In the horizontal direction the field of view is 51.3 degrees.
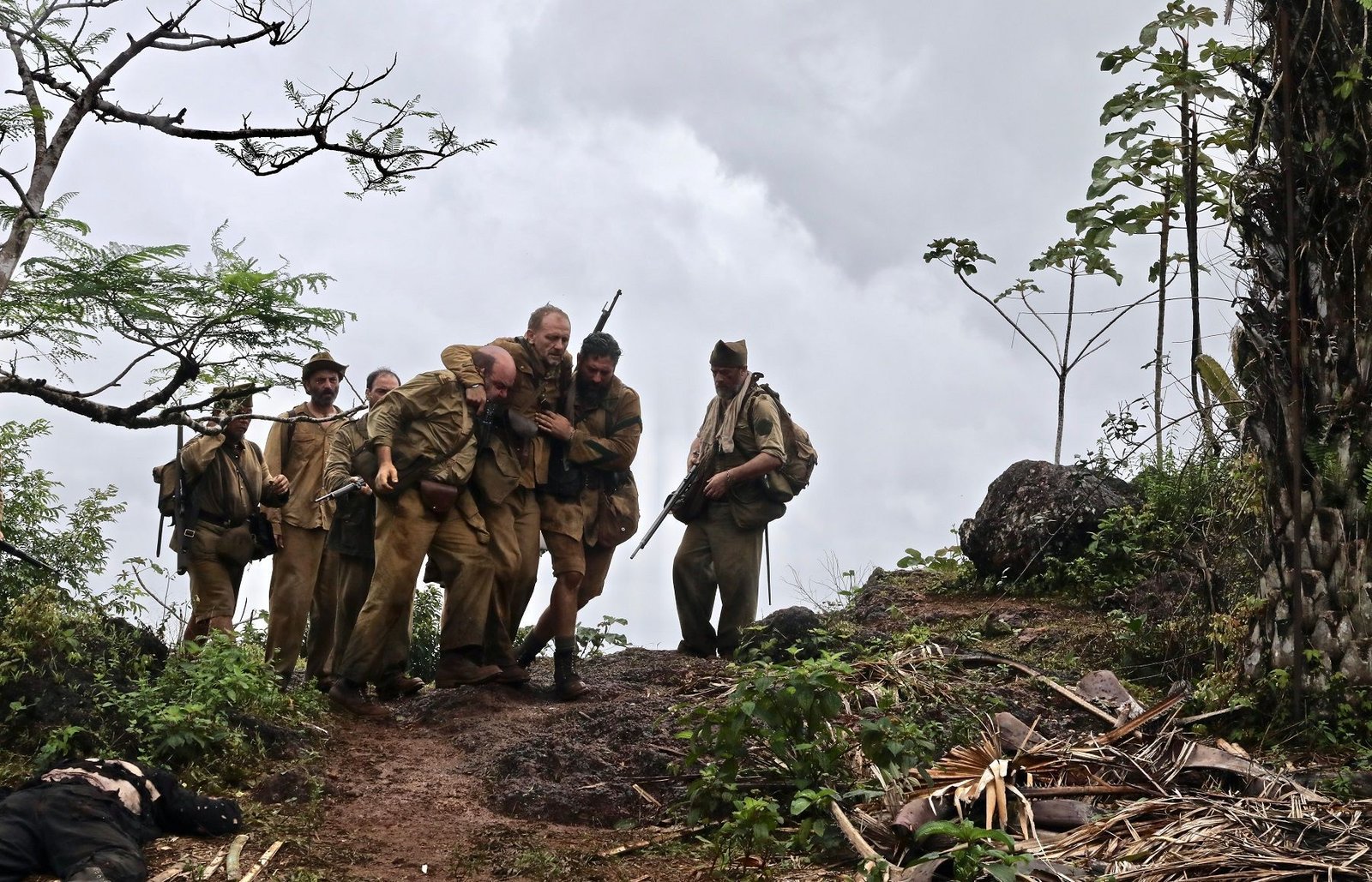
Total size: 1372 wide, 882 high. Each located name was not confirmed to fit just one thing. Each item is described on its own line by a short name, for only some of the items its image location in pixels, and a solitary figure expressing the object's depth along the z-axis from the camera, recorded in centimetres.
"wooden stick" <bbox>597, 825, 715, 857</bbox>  592
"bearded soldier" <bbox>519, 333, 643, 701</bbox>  916
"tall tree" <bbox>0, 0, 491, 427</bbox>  707
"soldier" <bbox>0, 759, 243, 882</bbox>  534
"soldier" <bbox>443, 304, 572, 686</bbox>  900
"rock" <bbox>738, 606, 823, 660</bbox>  905
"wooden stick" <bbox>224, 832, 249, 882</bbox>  554
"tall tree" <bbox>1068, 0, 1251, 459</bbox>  1037
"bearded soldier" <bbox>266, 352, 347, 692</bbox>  998
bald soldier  865
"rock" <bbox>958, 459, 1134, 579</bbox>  1185
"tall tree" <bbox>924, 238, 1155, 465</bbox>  1395
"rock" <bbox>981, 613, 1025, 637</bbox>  1027
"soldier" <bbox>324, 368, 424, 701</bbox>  941
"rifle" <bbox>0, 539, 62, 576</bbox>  761
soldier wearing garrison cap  1033
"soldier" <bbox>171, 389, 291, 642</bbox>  945
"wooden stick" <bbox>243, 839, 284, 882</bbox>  554
